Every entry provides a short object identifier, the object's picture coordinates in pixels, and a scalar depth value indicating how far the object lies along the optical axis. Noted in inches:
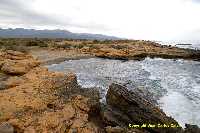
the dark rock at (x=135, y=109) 180.9
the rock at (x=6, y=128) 151.4
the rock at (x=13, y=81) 220.3
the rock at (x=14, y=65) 270.8
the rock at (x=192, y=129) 174.7
